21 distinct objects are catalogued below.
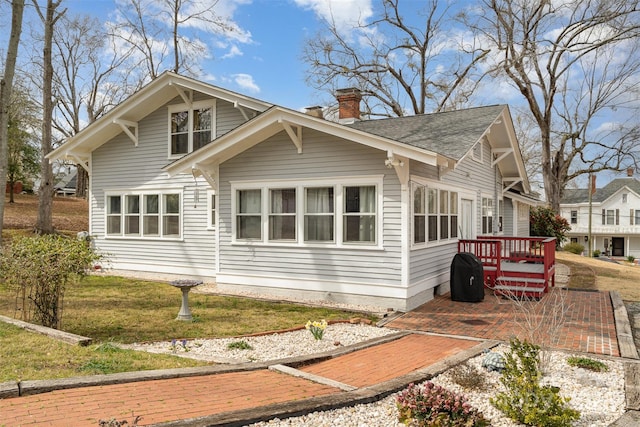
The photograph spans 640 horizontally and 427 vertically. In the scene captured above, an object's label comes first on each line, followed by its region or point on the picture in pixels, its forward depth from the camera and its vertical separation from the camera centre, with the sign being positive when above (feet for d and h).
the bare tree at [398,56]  95.81 +36.62
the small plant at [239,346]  20.11 -5.64
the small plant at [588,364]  17.70 -5.71
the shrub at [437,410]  11.66 -5.02
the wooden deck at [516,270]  34.96 -3.84
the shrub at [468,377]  15.39 -5.52
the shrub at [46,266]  20.42 -2.14
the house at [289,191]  29.81 +2.43
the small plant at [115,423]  9.83 -4.55
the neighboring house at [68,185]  177.29 +14.74
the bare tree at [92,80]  88.17 +32.20
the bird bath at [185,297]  25.39 -4.49
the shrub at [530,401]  11.97 -5.04
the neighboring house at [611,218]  148.52 +1.69
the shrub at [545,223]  77.05 -0.09
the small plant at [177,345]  19.47 -5.58
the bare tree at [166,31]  79.46 +35.18
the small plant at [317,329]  21.09 -5.18
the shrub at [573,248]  94.51 -5.42
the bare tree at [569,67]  81.35 +31.90
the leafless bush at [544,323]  16.95 -5.74
